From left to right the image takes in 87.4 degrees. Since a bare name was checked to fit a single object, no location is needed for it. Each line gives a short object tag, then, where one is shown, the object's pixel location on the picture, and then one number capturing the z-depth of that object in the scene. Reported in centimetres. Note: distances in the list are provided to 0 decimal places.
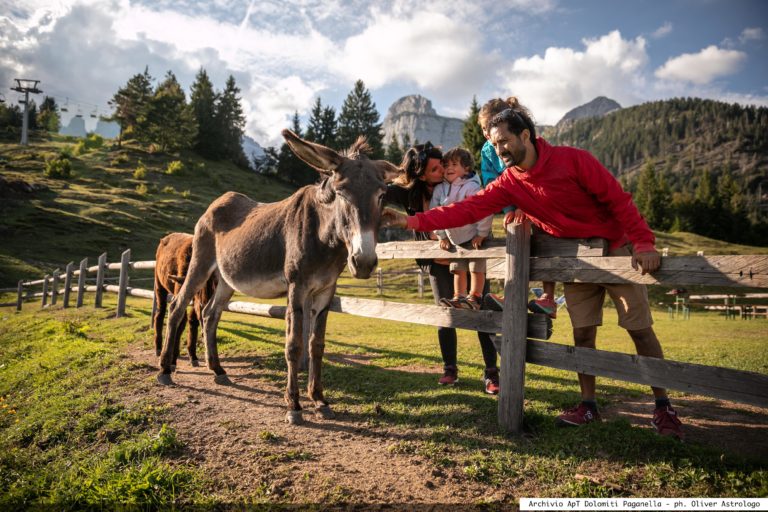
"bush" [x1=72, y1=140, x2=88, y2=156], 5941
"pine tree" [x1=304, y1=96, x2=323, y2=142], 7025
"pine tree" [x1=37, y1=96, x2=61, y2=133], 8406
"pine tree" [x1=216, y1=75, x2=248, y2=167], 7038
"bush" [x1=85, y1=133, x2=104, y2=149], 6462
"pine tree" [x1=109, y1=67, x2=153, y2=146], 6106
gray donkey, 383
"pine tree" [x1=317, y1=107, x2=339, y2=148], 7000
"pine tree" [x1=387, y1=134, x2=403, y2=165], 6431
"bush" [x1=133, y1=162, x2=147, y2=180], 5012
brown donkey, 695
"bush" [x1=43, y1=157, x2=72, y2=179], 4462
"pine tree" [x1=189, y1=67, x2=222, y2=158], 6812
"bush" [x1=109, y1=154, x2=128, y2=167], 5498
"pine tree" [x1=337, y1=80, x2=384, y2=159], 7194
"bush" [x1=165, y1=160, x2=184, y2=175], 5441
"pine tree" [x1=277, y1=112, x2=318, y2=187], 6675
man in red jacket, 350
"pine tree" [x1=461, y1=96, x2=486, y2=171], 5572
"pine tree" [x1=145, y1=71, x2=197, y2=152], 6034
